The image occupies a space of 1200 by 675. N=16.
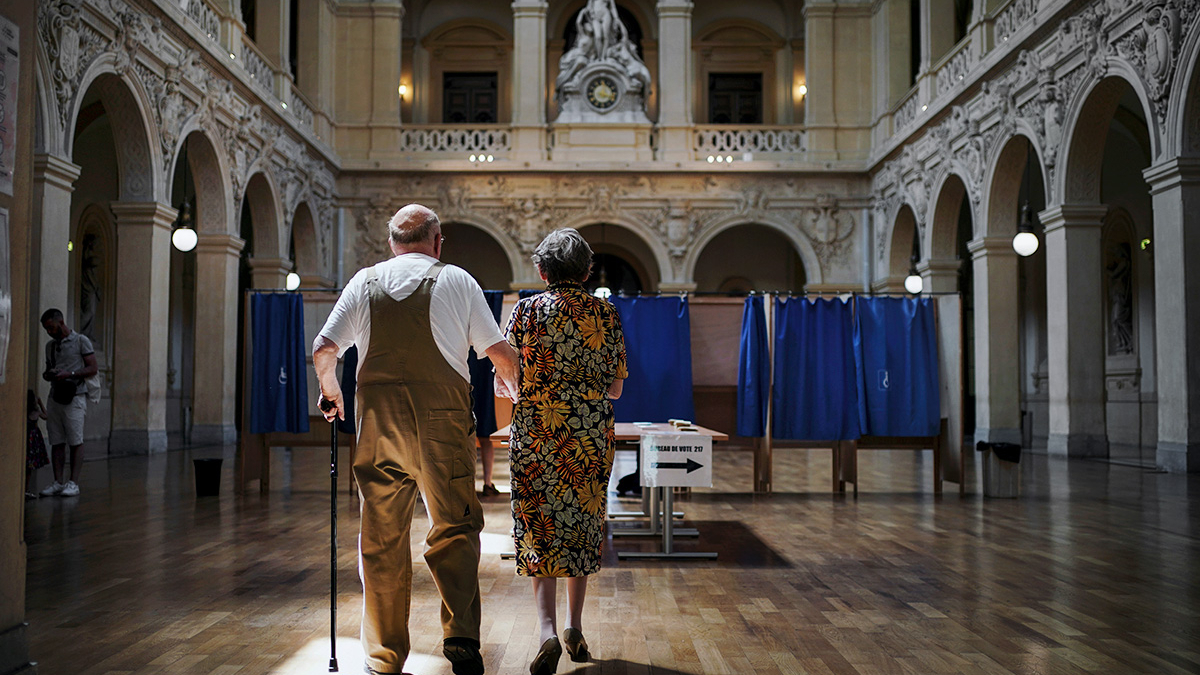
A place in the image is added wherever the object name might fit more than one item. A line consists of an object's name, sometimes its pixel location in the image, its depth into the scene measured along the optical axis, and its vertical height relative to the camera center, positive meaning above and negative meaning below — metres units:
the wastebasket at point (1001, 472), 8.46 -0.81
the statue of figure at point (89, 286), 16.14 +1.65
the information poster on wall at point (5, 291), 3.01 +0.29
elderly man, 3.37 -0.19
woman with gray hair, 3.69 -0.25
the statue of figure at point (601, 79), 20.58 +6.48
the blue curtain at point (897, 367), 9.06 +0.14
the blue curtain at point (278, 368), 9.05 +0.14
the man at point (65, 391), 8.30 -0.06
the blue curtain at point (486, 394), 9.17 -0.11
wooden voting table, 5.71 -0.32
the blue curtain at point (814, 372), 9.16 +0.09
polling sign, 5.69 -0.47
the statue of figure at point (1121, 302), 16.19 +1.34
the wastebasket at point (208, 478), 8.39 -0.83
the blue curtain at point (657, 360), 9.17 +0.21
